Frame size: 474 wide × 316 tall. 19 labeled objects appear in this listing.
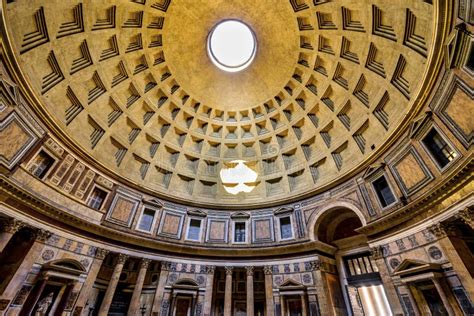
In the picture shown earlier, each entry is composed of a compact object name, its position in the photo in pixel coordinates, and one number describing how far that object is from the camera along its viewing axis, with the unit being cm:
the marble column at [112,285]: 1305
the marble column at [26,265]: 1013
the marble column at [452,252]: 845
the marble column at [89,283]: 1233
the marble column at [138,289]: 1386
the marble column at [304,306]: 1407
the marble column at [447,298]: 870
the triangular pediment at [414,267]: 948
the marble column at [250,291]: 1523
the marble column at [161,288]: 1449
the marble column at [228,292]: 1530
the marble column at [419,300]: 985
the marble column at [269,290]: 1473
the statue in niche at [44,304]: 1091
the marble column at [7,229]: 1020
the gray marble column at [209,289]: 1516
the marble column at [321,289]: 1367
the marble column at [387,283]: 1079
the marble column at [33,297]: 1068
